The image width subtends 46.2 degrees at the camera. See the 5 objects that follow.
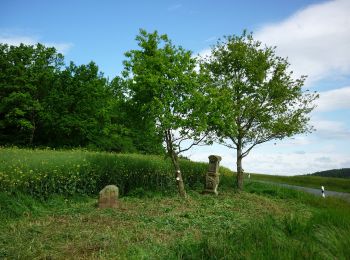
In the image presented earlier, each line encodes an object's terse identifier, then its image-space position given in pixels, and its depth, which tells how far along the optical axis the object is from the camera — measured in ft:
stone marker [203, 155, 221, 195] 77.30
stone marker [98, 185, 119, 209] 55.47
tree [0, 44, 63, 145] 153.89
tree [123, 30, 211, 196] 68.23
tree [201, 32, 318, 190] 90.68
